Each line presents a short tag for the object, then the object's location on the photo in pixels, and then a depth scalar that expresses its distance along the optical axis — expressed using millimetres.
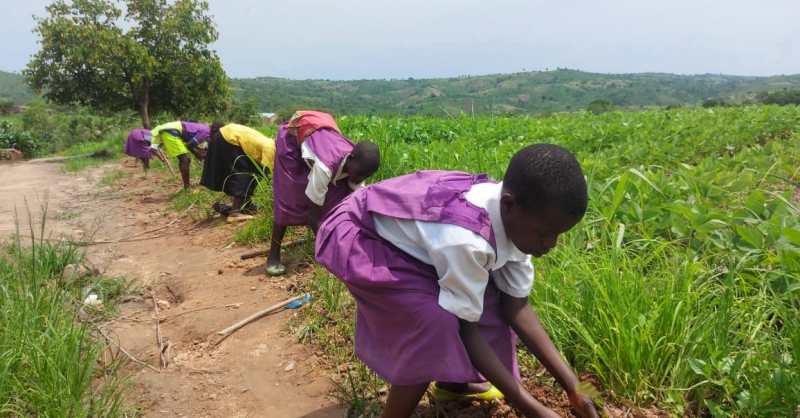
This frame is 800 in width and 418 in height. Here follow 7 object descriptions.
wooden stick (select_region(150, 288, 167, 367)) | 2560
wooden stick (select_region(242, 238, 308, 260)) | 3953
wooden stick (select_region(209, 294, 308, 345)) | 2789
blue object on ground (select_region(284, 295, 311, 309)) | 3008
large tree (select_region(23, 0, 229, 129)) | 14016
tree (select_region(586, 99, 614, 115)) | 32969
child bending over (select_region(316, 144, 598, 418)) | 1313
